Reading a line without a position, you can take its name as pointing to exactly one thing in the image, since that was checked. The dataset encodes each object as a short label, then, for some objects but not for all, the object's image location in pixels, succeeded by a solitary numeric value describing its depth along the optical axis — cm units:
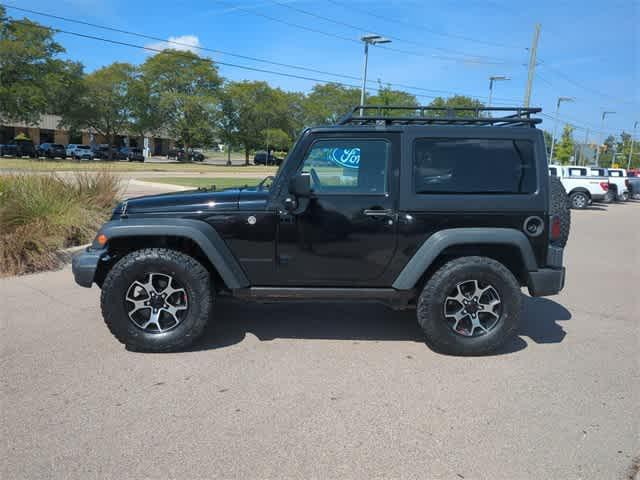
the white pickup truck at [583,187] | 2184
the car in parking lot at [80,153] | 5072
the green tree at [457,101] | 5089
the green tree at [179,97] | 5447
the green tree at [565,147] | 6028
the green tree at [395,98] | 4166
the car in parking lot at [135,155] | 5559
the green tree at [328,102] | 6731
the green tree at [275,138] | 6269
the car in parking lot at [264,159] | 6531
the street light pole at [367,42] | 2750
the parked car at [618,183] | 2525
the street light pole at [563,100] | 5203
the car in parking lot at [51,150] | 4847
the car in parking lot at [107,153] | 5447
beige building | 6328
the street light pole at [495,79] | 3900
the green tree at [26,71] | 4019
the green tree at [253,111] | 6056
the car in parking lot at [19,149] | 4544
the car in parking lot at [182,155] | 6381
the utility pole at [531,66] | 2644
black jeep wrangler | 410
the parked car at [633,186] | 2632
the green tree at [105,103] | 5016
